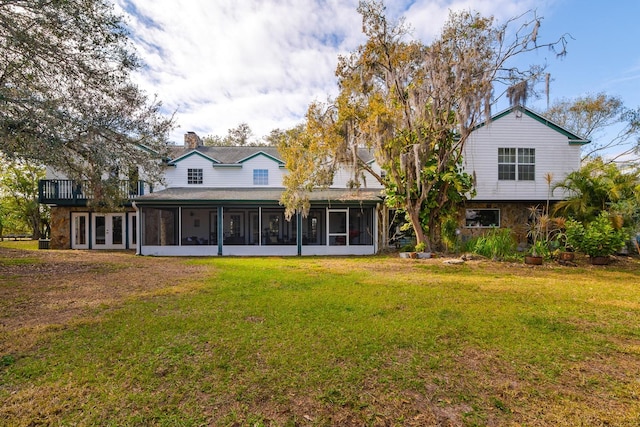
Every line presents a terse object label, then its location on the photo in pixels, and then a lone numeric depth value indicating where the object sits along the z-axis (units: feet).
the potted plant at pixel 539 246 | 35.42
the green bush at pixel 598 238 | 34.88
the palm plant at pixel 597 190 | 38.83
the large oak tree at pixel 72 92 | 22.48
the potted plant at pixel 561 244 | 35.96
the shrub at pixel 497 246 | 38.88
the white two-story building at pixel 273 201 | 48.57
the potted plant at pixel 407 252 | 41.32
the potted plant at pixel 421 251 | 41.11
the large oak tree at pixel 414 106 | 35.04
